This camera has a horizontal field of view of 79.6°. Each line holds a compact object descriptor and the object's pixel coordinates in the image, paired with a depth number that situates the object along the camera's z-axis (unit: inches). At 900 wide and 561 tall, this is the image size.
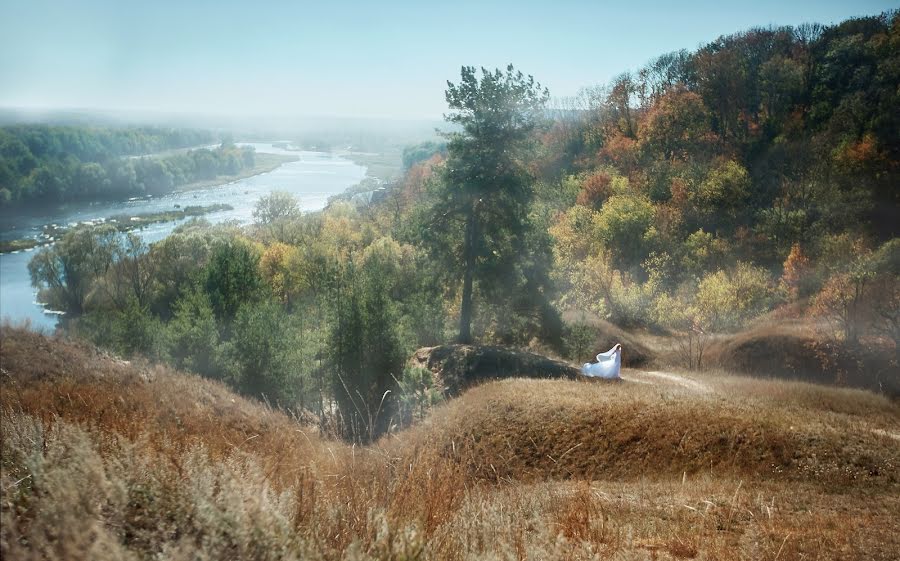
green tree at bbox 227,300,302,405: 954.7
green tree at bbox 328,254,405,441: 925.2
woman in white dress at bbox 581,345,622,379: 746.2
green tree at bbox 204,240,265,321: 1360.7
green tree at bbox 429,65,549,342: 933.8
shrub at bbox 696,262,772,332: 1398.9
